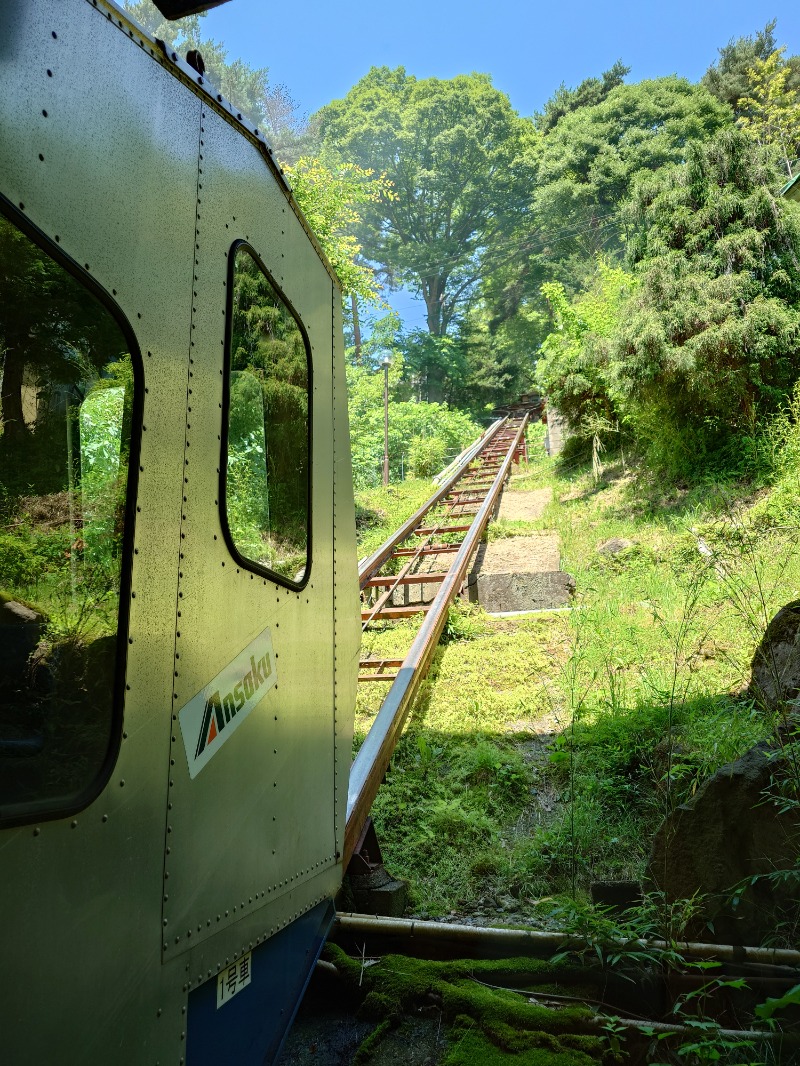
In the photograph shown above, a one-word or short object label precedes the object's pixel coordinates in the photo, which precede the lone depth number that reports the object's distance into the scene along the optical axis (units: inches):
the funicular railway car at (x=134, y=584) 58.7
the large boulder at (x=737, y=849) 134.3
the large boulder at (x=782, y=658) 174.2
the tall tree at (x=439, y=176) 2070.6
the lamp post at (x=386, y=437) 787.4
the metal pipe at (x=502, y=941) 125.3
